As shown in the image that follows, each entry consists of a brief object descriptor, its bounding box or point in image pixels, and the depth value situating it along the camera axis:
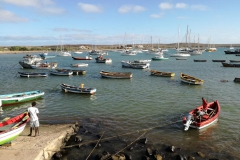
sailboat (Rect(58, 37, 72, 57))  129.00
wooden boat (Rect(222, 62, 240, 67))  60.71
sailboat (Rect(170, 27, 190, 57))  110.47
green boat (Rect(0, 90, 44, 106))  23.22
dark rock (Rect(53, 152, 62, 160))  12.34
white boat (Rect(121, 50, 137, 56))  130.88
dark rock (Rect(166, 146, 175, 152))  13.56
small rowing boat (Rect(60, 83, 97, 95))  28.03
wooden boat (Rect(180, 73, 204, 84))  35.19
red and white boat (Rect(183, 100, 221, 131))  16.53
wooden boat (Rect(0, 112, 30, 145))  11.71
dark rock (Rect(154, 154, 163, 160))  12.49
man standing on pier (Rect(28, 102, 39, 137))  13.19
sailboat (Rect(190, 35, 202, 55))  124.14
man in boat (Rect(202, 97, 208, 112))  18.89
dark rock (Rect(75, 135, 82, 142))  14.61
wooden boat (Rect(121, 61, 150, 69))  58.15
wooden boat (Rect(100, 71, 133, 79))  42.01
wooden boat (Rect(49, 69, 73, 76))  46.69
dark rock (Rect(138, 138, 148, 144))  14.64
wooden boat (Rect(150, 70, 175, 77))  43.79
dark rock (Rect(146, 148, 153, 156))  12.98
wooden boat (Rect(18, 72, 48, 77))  44.56
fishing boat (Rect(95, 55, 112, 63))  79.38
